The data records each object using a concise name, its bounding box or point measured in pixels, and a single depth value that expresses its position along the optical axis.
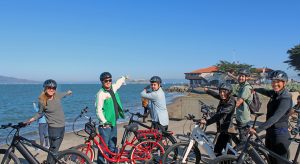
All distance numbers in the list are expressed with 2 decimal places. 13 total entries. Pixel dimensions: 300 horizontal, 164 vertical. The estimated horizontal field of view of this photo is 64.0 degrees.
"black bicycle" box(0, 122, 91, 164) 3.74
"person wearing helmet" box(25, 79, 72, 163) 4.15
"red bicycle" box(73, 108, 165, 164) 4.14
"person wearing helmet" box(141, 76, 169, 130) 4.87
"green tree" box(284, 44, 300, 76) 40.23
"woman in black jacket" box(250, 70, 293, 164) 3.26
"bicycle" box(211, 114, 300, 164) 3.23
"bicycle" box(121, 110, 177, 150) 4.76
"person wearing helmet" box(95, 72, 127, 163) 4.38
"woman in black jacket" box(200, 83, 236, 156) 4.25
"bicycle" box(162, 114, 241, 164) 4.12
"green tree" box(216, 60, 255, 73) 53.22
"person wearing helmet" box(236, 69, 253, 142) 4.71
